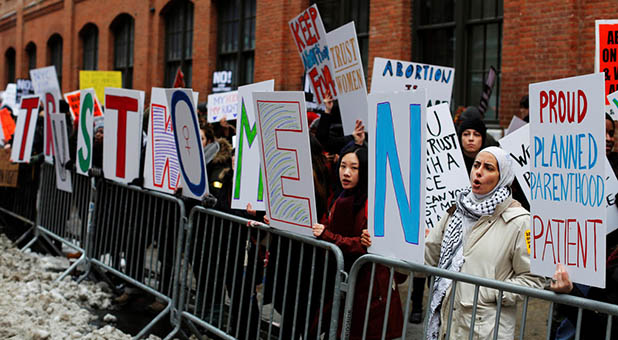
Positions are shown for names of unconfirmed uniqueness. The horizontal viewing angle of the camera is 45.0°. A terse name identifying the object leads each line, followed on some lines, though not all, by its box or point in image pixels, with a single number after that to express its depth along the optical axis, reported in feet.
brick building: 30.81
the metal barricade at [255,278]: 15.39
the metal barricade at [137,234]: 21.06
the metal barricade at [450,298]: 9.88
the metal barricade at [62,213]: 27.45
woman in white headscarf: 12.80
